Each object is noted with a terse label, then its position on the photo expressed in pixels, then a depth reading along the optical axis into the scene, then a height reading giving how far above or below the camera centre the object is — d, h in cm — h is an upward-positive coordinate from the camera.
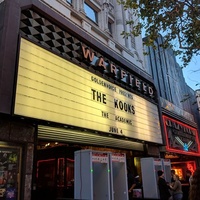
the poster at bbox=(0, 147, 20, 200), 566 +15
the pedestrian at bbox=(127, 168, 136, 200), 975 -35
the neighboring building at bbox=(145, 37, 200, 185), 1532 +435
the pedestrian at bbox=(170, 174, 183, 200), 901 -62
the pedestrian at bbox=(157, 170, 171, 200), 818 -52
